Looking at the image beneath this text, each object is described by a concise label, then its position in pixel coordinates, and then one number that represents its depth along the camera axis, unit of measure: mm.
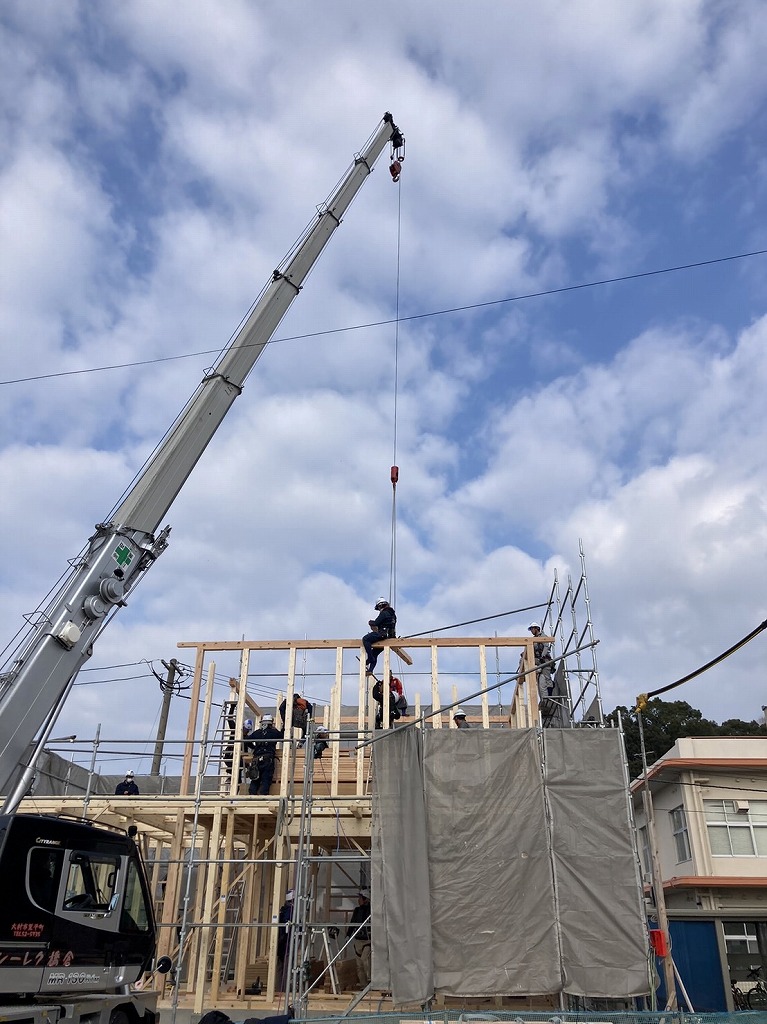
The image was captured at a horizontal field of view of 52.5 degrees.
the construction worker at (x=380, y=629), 13133
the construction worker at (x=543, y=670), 13352
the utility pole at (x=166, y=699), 27547
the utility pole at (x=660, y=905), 10500
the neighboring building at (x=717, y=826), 21266
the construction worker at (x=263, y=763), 13219
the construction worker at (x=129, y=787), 15157
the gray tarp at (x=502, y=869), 9117
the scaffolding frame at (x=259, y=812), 11647
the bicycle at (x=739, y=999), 17703
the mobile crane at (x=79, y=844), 7211
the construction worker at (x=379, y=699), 13195
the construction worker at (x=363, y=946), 13734
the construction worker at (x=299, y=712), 13788
